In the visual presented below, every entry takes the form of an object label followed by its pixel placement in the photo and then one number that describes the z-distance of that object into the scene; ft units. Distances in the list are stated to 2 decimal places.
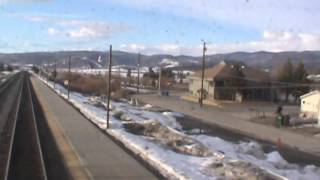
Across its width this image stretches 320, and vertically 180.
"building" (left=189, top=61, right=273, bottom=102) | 259.60
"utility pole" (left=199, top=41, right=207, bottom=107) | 233.35
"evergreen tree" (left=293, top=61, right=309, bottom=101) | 269.81
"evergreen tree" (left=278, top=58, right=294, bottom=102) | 274.48
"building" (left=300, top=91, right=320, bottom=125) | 185.78
